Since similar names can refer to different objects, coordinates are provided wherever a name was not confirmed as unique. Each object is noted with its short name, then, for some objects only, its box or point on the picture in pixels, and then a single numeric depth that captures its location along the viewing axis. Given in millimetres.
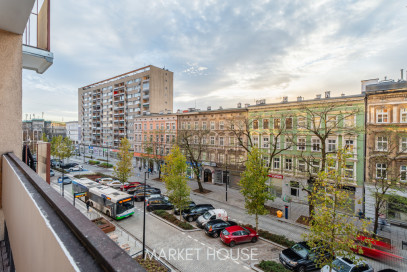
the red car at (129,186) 27523
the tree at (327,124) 21234
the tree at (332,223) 9664
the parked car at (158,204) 21425
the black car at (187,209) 20394
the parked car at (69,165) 41369
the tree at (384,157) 18156
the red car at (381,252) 13579
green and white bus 18797
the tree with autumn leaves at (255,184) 16297
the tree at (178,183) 18434
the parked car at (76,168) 39531
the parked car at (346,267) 11365
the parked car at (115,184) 29191
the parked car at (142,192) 24081
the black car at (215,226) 16172
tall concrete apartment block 52500
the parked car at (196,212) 19312
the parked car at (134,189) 26188
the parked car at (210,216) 18102
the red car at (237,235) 14852
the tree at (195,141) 28734
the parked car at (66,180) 30759
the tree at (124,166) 27475
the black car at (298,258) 12156
